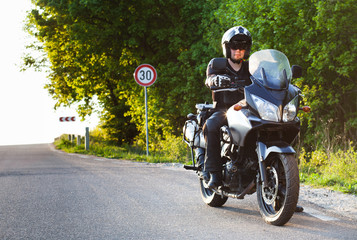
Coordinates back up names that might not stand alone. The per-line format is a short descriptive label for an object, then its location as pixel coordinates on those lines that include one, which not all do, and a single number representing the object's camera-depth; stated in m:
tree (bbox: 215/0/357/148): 14.80
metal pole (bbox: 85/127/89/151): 22.28
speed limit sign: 17.05
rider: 5.97
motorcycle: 5.07
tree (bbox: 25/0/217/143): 21.52
